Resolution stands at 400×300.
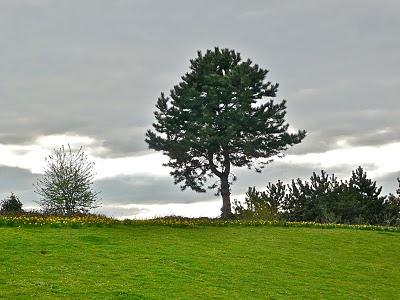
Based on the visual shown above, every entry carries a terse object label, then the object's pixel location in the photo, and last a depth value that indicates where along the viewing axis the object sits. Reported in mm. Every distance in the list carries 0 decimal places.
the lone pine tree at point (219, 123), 60469
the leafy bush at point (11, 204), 49906
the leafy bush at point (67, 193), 47281
